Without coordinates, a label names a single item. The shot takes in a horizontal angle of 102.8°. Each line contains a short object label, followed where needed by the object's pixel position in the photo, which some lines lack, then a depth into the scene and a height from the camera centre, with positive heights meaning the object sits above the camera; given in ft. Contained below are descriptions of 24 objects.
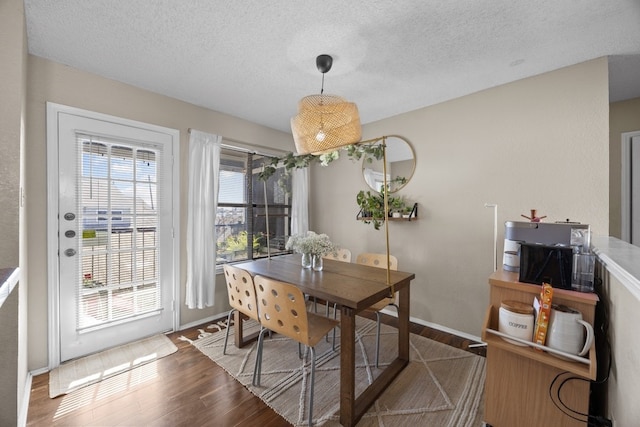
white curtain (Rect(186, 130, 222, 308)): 8.89 -0.15
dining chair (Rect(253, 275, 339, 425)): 5.13 -2.20
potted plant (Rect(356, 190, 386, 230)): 9.42 +0.21
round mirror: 9.73 +1.88
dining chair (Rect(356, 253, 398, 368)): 7.10 -1.64
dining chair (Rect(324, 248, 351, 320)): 9.50 -1.61
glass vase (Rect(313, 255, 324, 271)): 7.43 -1.44
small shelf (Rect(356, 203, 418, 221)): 9.25 -0.15
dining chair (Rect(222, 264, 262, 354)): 6.14 -1.98
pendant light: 5.71 +2.06
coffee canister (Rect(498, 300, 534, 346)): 4.11 -1.76
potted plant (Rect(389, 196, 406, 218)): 9.56 +0.25
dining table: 5.05 -1.77
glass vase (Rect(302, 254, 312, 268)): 7.72 -1.46
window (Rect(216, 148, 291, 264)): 10.50 +0.09
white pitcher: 3.73 -1.77
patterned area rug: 5.19 -4.08
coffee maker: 4.22 -0.65
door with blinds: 6.84 -0.56
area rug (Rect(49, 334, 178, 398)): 6.07 -4.02
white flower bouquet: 7.32 -0.93
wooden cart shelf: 3.87 -2.71
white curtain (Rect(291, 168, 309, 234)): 12.31 +0.43
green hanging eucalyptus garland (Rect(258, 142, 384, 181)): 6.34 +1.53
